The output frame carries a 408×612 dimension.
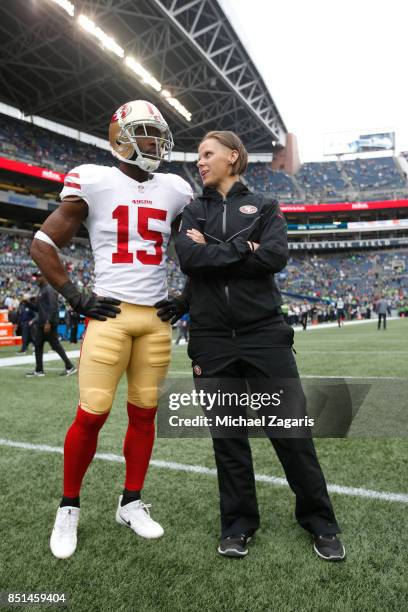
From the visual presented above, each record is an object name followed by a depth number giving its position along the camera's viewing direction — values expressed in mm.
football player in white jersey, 2105
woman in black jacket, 1987
